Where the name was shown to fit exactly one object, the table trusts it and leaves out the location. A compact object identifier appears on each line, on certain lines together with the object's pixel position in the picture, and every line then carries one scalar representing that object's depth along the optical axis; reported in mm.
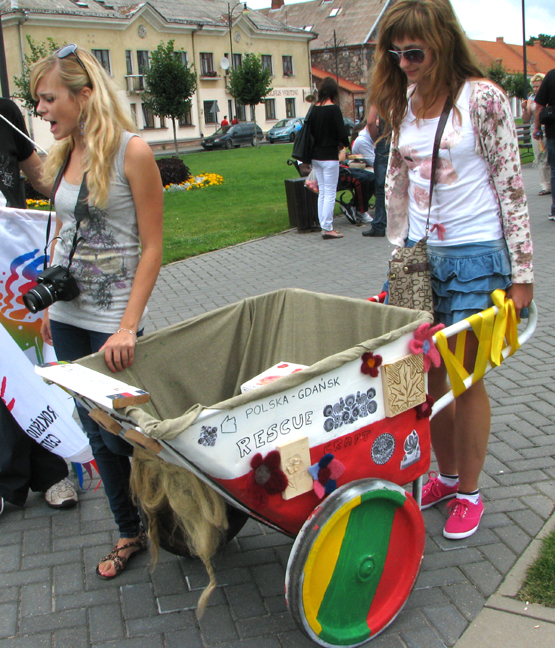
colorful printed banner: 3082
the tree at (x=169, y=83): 34719
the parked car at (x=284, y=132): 39938
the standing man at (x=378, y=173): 8502
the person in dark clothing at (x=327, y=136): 8711
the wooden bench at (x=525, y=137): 19578
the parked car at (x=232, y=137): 38125
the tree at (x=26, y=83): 24967
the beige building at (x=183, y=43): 39625
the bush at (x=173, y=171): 16234
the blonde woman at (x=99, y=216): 2340
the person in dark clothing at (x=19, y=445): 3135
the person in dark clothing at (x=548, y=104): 8445
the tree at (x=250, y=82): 44000
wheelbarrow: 1864
